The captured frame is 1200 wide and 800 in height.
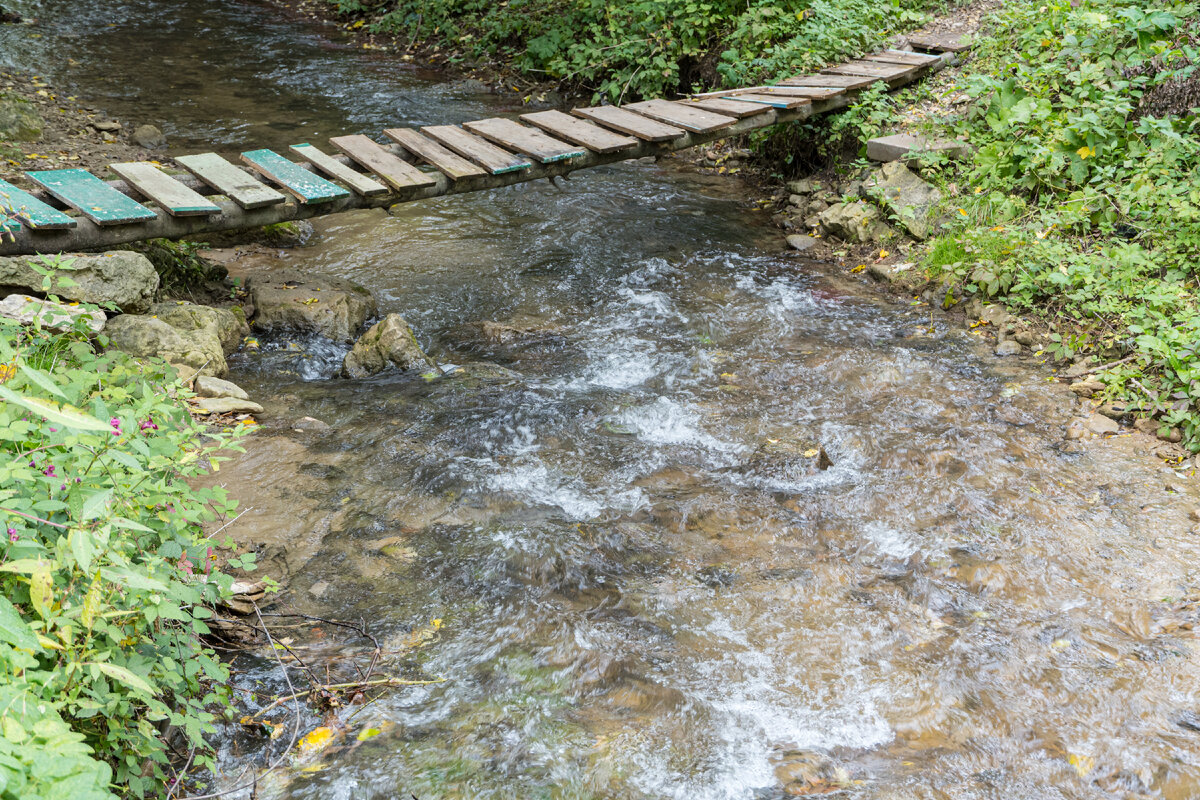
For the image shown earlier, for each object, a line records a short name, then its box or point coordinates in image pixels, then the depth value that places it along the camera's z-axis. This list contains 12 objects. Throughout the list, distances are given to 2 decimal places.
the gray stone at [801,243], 6.46
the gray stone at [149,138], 7.74
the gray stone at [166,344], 4.22
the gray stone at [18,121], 7.17
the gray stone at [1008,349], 4.84
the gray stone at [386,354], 4.70
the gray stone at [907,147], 6.17
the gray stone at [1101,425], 4.12
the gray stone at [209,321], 4.59
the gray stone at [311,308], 5.06
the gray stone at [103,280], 4.20
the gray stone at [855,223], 6.23
